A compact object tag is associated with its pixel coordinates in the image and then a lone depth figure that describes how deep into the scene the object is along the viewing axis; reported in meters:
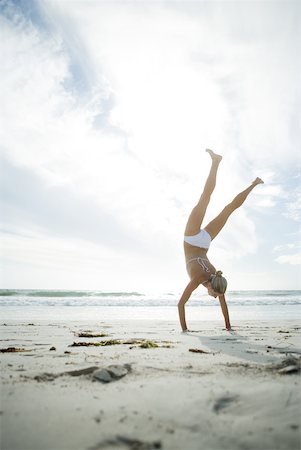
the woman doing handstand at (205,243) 6.06
